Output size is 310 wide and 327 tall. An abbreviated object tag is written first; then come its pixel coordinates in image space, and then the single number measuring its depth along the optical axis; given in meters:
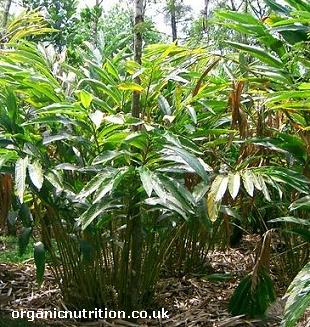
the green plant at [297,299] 1.20
